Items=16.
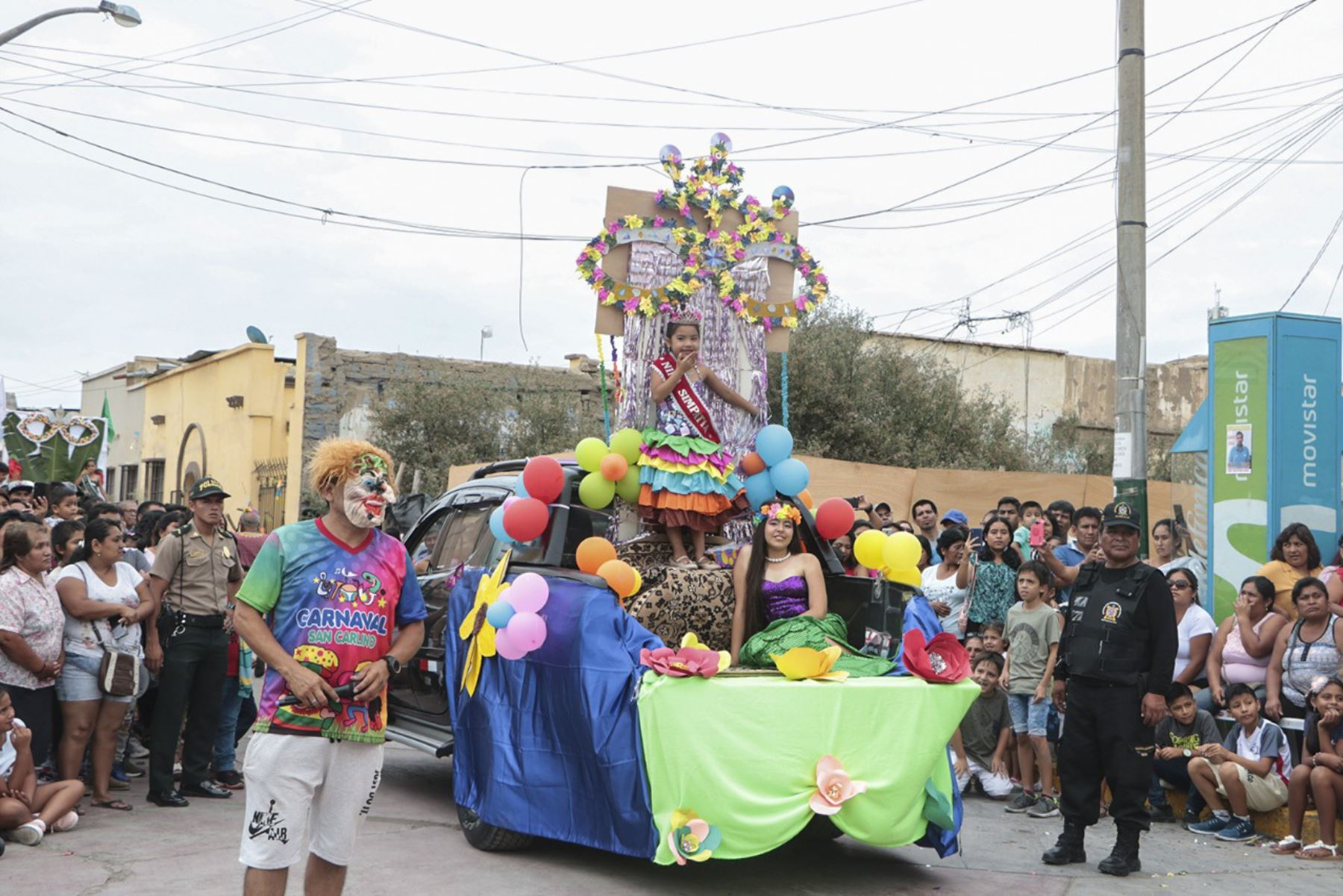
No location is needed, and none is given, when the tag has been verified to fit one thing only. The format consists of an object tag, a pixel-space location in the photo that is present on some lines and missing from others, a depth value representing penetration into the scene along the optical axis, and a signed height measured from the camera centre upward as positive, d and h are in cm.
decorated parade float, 594 -73
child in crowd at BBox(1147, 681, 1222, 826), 880 -149
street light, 1468 +510
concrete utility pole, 1111 +200
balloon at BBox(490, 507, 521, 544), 723 -21
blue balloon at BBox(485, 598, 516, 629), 655 -62
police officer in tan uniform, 822 -100
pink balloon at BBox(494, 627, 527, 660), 649 -78
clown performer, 452 -65
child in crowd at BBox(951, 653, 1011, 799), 951 -169
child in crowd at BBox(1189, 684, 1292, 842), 830 -162
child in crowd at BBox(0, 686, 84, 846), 701 -178
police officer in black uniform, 719 -98
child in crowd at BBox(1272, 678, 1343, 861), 770 -149
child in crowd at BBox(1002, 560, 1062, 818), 905 -118
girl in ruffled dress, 759 +22
